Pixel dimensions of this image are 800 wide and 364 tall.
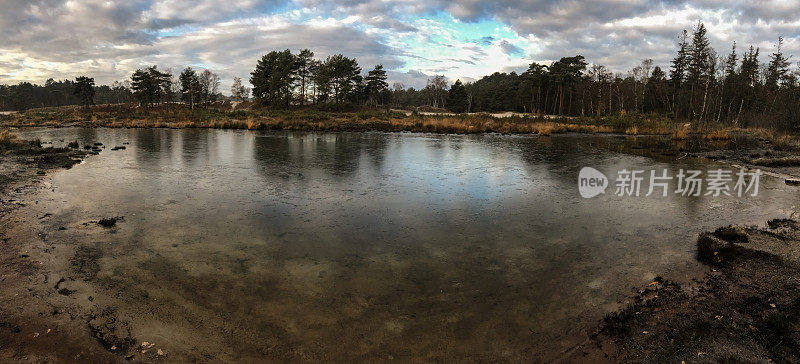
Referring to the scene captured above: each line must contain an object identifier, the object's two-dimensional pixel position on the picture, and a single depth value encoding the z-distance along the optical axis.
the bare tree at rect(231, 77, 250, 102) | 84.56
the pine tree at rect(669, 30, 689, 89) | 55.38
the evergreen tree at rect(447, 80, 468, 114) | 79.81
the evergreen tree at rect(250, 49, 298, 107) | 60.03
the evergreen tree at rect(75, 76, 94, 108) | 69.31
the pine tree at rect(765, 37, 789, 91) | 47.60
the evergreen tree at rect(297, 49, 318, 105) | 66.44
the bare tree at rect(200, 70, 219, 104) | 80.25
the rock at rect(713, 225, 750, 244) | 6.49
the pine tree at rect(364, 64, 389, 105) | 75.50
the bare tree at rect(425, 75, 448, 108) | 97.69
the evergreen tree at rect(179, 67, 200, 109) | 68.62
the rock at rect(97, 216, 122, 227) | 7.25
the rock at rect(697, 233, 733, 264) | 6.08
